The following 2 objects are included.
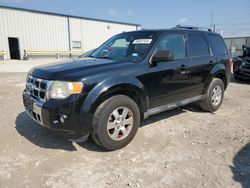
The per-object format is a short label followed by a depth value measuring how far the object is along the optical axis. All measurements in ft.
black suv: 8.57
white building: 59.95
